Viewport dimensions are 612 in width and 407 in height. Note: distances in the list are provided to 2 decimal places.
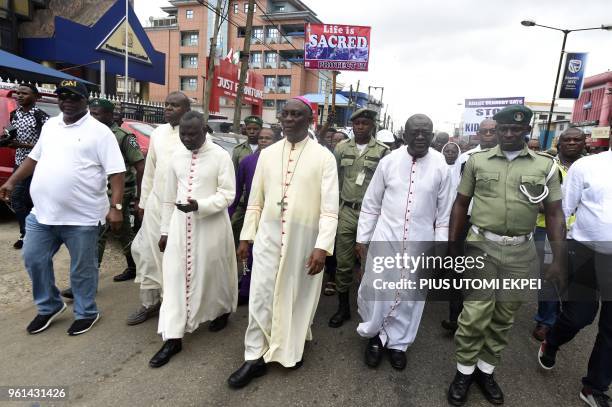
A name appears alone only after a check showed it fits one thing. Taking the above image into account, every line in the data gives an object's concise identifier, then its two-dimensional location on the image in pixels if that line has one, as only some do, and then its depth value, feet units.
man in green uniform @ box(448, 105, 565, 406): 8.63
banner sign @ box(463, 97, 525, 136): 41.98
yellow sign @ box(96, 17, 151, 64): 49.32
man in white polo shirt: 10.14
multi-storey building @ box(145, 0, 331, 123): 149.69
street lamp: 52.70
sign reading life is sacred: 55.06
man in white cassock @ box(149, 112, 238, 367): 9.98
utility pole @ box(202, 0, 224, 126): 41.68
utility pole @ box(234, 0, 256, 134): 40.27
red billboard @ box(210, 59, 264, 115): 51.29
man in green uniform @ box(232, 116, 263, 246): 15.76
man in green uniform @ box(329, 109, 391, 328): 12.59
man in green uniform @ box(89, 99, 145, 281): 13.61
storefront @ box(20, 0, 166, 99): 45.57
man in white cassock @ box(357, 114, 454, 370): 10.10
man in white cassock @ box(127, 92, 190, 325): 11.75
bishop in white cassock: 9.32
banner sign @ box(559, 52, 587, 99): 52.31
